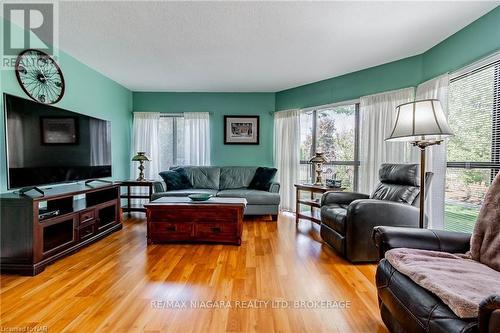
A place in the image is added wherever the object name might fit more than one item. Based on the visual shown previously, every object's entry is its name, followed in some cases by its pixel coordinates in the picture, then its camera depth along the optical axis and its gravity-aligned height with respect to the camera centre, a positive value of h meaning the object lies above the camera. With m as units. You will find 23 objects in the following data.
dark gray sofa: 4.04 -0.51
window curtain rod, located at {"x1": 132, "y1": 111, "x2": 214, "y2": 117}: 5.07 +0.97
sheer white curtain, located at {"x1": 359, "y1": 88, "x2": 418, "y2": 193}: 3.32 +0.34
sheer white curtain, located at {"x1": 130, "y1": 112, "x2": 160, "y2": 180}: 4.95 +0.41
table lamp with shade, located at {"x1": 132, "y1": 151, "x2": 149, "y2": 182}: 4.35 +0.01
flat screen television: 2.22 +0.16
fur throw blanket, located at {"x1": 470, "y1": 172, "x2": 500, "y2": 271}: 1.34 -0.41
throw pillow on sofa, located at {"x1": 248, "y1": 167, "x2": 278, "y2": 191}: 4.46 -0.34
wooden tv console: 2.15 -0.66
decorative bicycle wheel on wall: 2.59 +0.94
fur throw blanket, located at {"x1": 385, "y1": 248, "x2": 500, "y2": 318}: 0.95 -0.54
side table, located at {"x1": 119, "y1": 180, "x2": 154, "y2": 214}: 4.18 -0.63
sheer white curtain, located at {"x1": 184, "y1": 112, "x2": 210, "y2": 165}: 5.00 +0.47
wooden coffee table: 2.93 -0.78
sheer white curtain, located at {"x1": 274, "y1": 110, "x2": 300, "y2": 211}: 4.68 +0.15
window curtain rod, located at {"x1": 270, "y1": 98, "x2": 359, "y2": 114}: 3.96 +0.97
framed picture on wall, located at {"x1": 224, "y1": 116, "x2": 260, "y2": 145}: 5.04 +0.62
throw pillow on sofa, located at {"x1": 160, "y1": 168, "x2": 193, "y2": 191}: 4.28 -0.36
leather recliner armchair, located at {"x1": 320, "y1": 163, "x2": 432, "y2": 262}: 2.42 -0.55
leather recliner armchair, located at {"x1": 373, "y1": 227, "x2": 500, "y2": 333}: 0.81 -0.60
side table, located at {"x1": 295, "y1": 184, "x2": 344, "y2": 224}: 3.59 -0.64
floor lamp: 1.77 +0.28
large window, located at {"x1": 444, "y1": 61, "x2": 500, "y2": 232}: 2.32 +0.19
